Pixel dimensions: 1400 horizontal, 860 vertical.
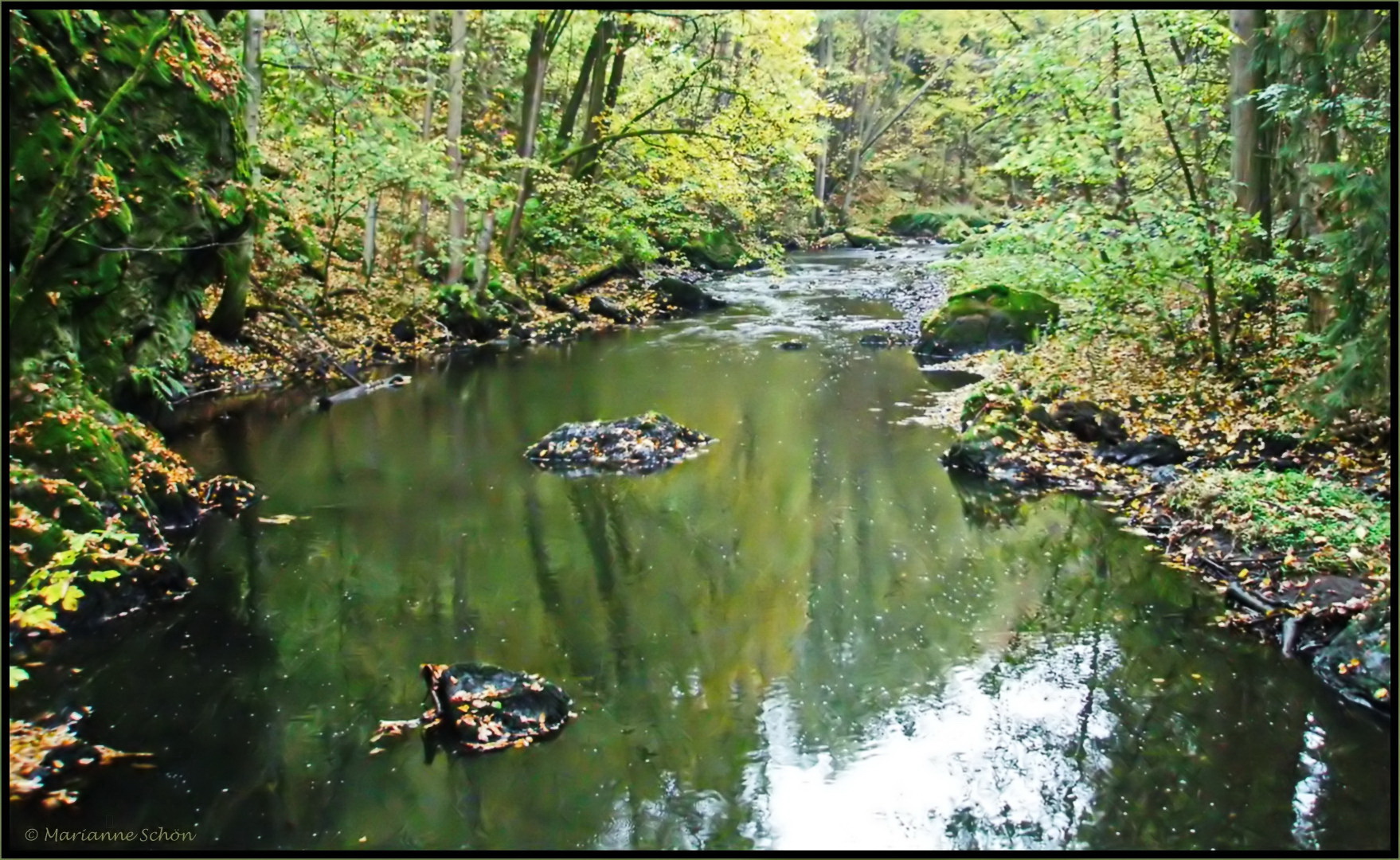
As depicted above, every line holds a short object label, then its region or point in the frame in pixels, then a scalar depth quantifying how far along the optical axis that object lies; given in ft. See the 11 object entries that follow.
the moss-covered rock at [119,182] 24.97
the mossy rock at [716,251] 106.63
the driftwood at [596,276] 82.58
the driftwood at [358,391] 47.94
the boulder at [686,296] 84.07
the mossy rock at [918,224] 148.87
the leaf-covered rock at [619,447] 38.55
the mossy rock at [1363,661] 19.20
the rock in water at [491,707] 18.52
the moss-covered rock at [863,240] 139.23
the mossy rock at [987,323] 61.46
